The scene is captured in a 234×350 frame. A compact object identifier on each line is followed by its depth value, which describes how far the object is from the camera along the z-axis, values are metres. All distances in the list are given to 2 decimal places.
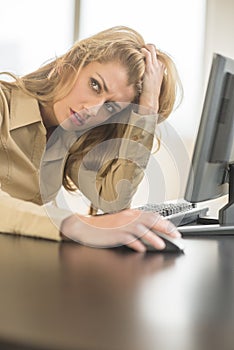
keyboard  1.30
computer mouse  0.91
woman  1.66
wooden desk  0.45
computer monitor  1.09
